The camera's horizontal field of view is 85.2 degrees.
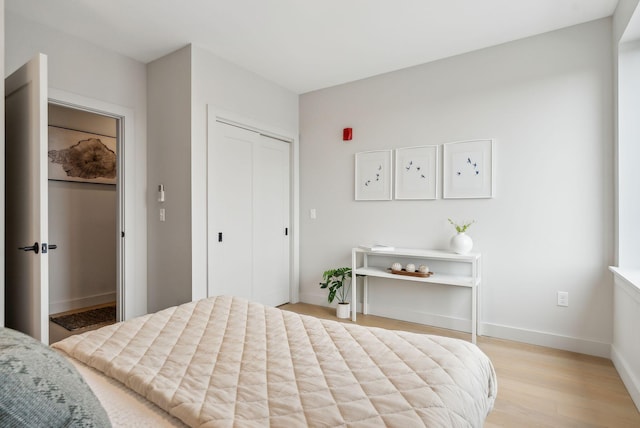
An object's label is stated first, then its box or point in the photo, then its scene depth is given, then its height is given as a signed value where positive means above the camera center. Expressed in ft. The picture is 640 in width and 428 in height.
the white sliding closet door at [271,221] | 12.17 -0.30
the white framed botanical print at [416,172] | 10.93 +1.32
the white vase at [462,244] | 9.82 -0.87
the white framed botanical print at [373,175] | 11.79 +1.31
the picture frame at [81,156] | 12.29 +2.13
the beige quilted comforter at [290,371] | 3.08 -1.74
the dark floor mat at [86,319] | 10.98 -3.51
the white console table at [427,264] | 9.53 -1.70
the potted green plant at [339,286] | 11.68 -2.61
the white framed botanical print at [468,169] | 10.02 +1.29
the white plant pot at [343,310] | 11.64 -3.25
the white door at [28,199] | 6.35 +0.28
